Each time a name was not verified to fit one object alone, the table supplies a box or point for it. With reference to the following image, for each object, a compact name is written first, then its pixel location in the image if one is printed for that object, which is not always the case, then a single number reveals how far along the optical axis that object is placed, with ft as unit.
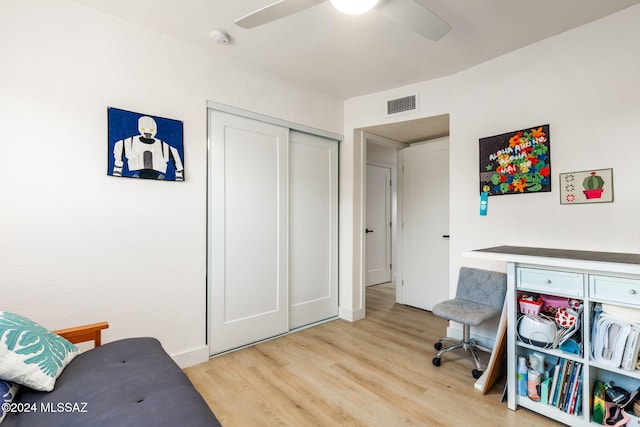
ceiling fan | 4.61
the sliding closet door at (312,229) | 10.45
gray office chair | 7.55
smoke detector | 7.21
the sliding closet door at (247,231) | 8.49
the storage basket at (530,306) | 6.14
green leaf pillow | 3.87
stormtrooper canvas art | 6.77
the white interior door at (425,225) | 12.05
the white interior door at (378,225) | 17.22
